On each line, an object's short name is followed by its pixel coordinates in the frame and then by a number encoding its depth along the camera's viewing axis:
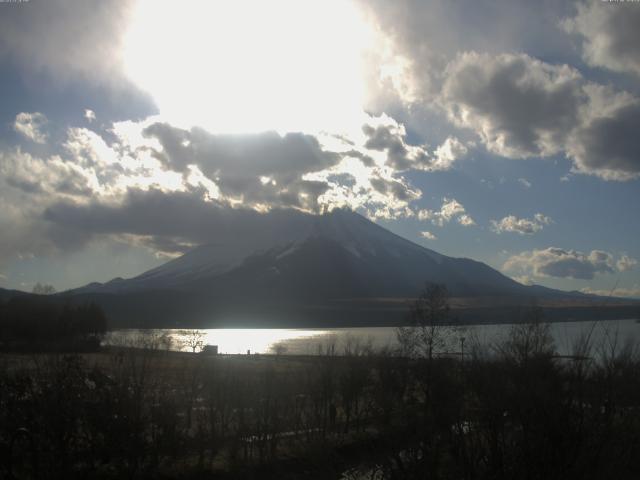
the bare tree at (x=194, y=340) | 44.89
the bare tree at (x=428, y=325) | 43.44
